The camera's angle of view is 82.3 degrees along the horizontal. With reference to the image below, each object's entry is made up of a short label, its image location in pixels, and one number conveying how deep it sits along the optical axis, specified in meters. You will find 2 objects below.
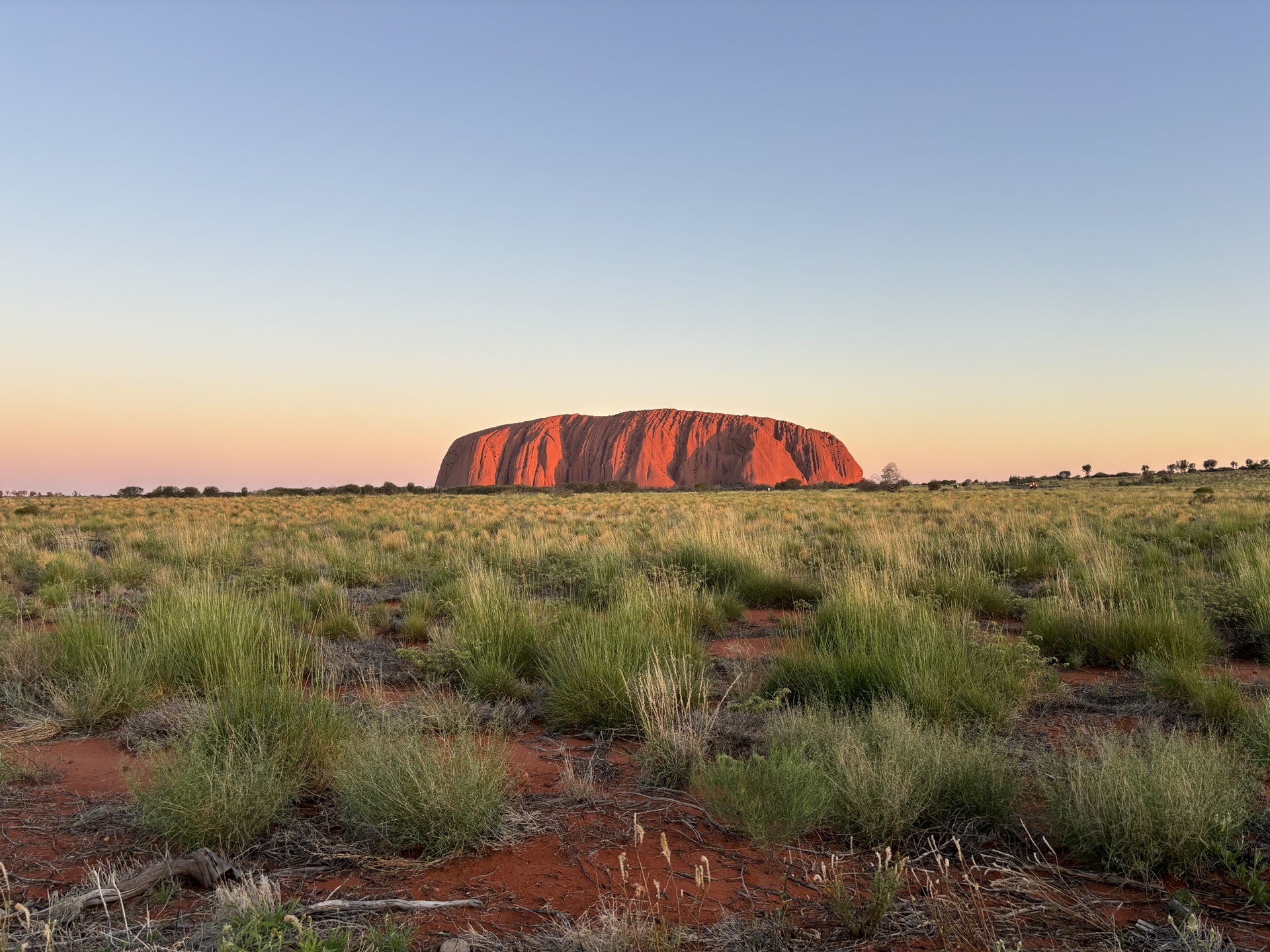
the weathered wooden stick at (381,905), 2.40
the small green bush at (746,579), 9.28
